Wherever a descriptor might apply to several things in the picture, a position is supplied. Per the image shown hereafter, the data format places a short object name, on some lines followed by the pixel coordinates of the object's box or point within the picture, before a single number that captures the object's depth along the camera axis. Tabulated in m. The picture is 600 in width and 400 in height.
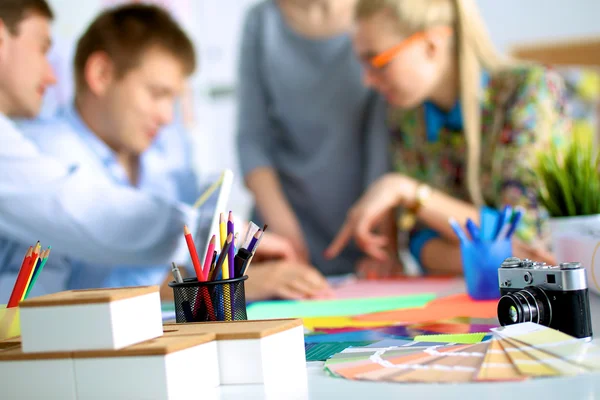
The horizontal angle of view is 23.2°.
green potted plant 2.22
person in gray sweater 3.29
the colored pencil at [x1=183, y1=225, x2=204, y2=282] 1.85
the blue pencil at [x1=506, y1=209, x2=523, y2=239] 2.26
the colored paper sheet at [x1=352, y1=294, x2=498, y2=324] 2.06
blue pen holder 2.23
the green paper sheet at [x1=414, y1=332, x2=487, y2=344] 1.83
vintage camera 1.78
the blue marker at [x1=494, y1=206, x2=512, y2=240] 2.28
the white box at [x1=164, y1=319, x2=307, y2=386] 1.71
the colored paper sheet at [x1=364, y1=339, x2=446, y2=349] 1.82
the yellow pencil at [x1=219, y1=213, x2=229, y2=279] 1.86
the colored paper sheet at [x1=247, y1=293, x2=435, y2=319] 2.21
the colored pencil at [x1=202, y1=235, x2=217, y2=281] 1.87
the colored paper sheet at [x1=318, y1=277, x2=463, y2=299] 2.44
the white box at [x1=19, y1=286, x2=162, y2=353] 1.66
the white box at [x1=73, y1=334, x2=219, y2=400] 1.66
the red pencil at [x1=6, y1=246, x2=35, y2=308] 1.81
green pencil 1.83
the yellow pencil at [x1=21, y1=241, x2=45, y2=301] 1.81
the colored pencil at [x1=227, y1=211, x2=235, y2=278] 1.84
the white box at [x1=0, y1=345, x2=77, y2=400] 1.68
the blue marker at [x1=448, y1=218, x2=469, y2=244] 2.29
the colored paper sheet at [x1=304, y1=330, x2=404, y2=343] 1.92
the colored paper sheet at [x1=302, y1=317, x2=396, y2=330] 2.04
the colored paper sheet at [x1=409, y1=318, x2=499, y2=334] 1.92
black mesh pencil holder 1.86
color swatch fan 1.66
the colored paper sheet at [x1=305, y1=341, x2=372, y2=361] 1.83
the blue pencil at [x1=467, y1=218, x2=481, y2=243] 2.29
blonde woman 2.72
